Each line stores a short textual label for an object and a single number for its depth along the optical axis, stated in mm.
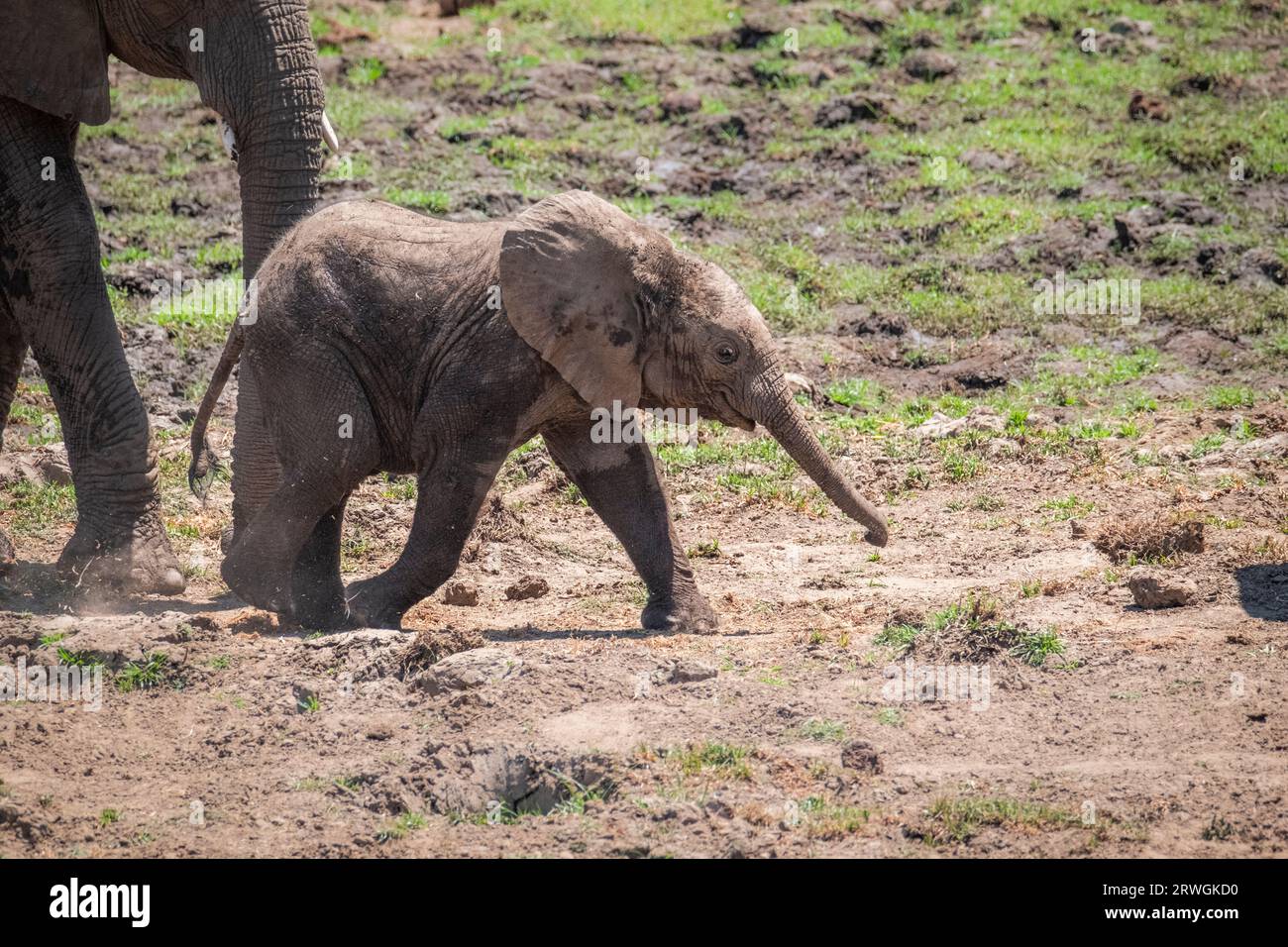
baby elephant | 15898
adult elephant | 17500
